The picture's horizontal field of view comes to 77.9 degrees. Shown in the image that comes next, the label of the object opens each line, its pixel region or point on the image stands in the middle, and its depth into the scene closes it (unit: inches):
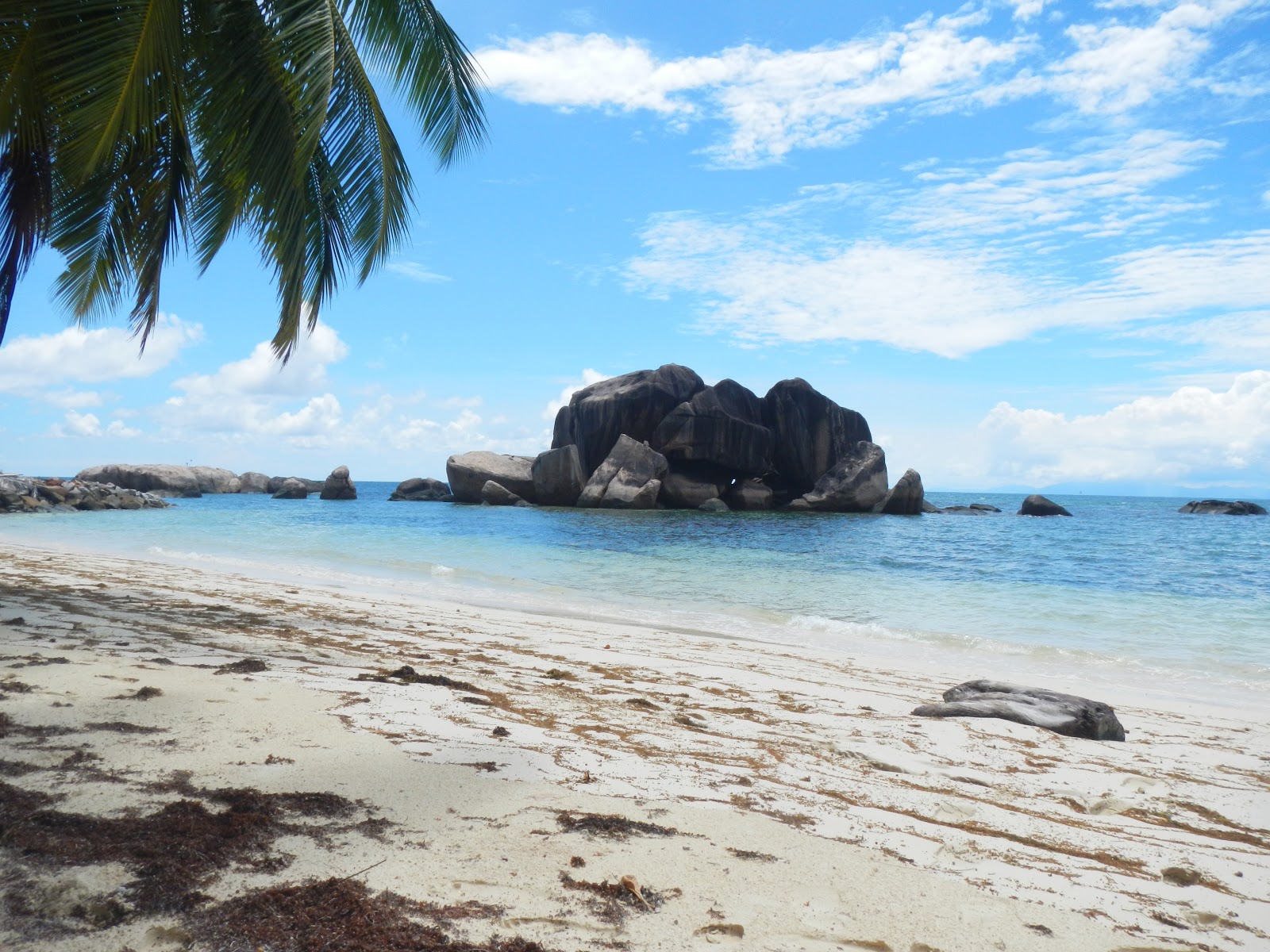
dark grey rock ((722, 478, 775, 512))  1819.6
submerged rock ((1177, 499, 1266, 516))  2485.2
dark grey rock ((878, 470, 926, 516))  1754.4
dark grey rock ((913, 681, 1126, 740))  207.0
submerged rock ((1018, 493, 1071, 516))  2066.9
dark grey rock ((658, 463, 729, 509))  1758.1
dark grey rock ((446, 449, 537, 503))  1872.5
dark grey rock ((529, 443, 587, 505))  1775.3
